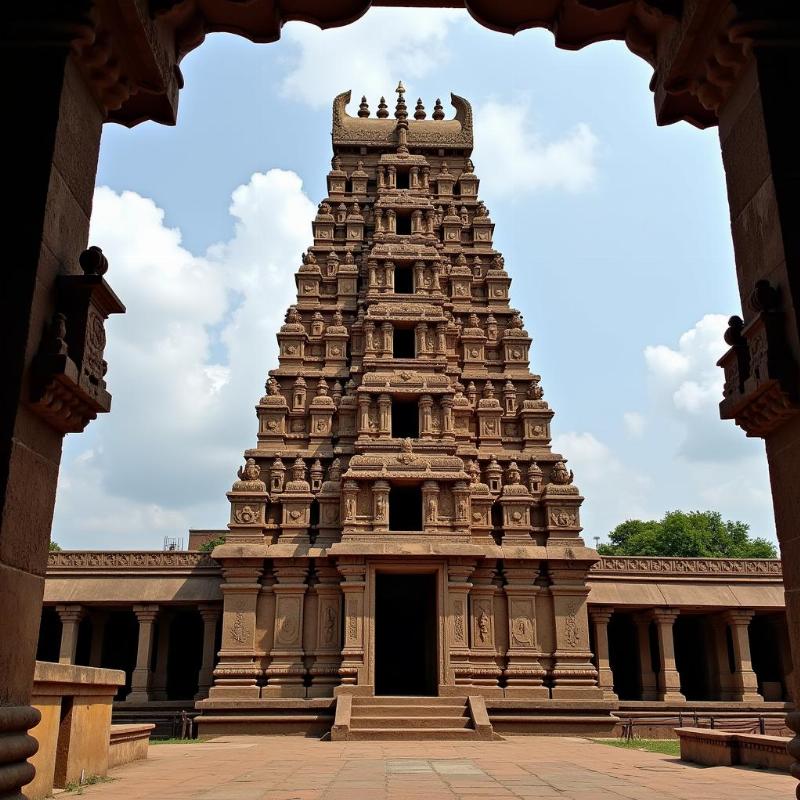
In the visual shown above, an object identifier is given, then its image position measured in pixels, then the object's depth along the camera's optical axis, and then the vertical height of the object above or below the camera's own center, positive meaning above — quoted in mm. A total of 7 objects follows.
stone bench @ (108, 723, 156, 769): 13070 -1564
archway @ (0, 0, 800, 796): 5133 +3128
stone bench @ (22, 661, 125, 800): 9656 -975
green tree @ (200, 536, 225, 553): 51688 +6663
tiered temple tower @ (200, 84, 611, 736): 23188 +4638
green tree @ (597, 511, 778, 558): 64062 +8567
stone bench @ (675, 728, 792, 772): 12719 -1620
